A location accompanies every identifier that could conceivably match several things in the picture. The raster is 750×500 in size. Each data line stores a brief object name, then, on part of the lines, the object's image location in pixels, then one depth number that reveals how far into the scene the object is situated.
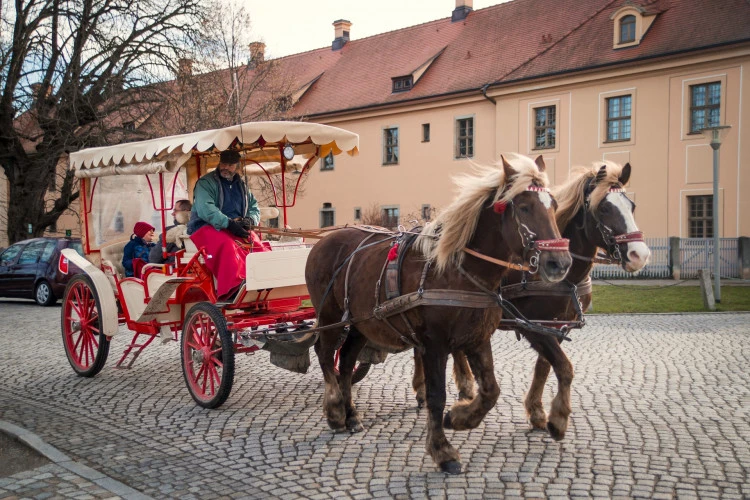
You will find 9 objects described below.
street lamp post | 15.90
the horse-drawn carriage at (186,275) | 6.82
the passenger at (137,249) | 8.47
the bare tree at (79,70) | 21.36
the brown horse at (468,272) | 4.68
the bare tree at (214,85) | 21.06
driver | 7.02
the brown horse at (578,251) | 5.61
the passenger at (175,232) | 8.00
